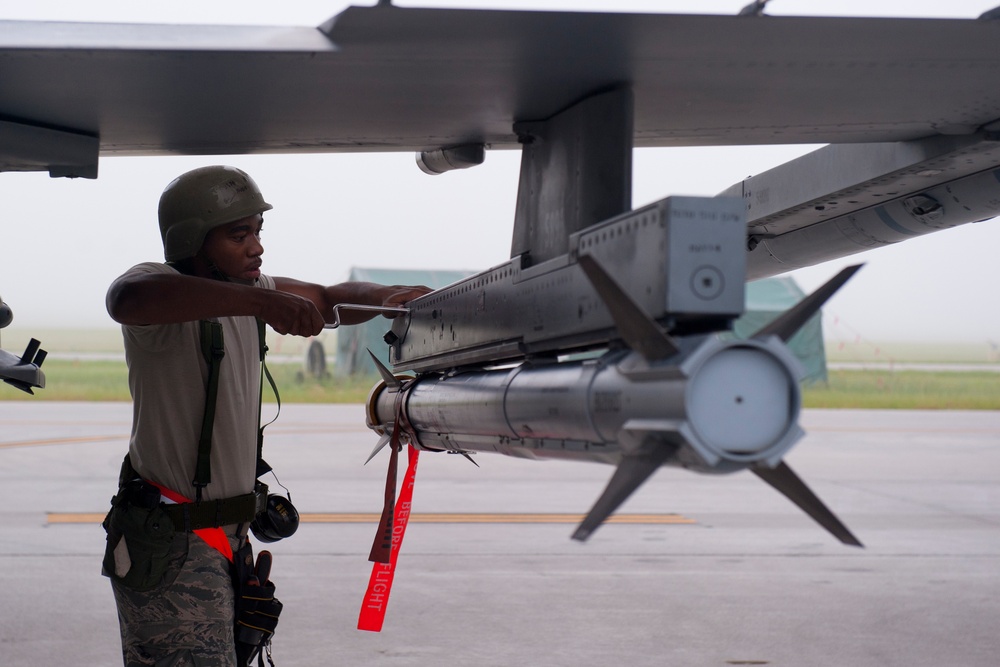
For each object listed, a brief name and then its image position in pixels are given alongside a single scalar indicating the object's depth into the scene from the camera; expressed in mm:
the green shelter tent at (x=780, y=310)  25156
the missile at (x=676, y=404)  2330
